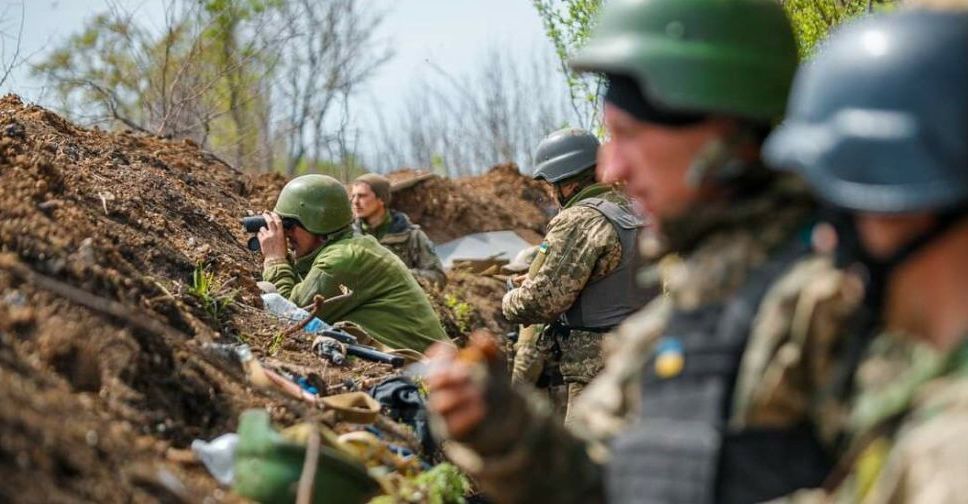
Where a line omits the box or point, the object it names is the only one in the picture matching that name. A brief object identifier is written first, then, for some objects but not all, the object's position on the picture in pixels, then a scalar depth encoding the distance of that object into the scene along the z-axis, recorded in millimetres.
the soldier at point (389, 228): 11648
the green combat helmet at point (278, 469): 3377
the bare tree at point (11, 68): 10578
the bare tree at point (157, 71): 14727
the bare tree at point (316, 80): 23725
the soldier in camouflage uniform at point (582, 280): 6430
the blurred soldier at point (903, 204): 1941
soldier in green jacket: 7285
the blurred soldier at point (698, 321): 2230
